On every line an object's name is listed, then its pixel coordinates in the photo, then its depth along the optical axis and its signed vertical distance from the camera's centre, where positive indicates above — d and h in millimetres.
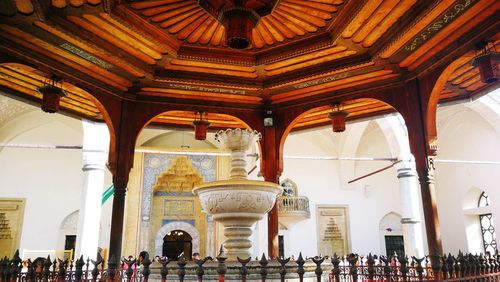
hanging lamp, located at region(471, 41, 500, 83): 4277 +1918
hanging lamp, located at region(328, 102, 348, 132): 6130 +1968
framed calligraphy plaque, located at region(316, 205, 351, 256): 15242 +967
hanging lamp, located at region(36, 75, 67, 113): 5051 +1918
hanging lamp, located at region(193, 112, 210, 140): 6562 +1988
